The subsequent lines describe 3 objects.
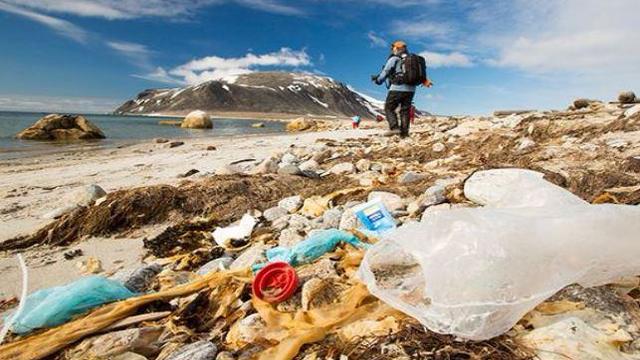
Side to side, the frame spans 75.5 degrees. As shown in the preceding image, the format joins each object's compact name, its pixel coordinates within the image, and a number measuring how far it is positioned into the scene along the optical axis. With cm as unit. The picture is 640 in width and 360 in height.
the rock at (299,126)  3628
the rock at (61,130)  2252
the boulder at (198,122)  3847
